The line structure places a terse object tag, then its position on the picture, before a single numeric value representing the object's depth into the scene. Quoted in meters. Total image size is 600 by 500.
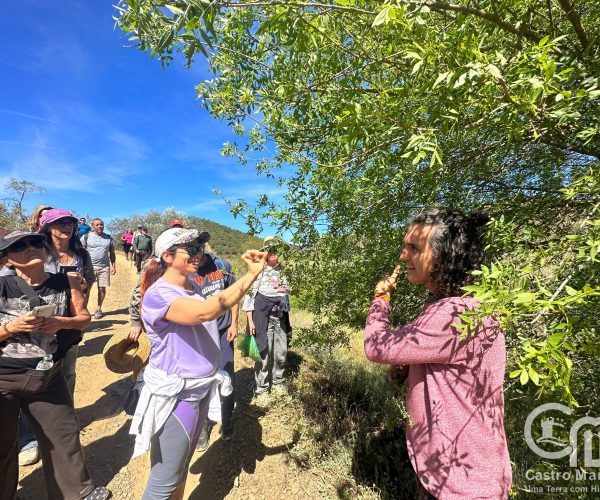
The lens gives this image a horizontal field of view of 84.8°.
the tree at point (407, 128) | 1.18
